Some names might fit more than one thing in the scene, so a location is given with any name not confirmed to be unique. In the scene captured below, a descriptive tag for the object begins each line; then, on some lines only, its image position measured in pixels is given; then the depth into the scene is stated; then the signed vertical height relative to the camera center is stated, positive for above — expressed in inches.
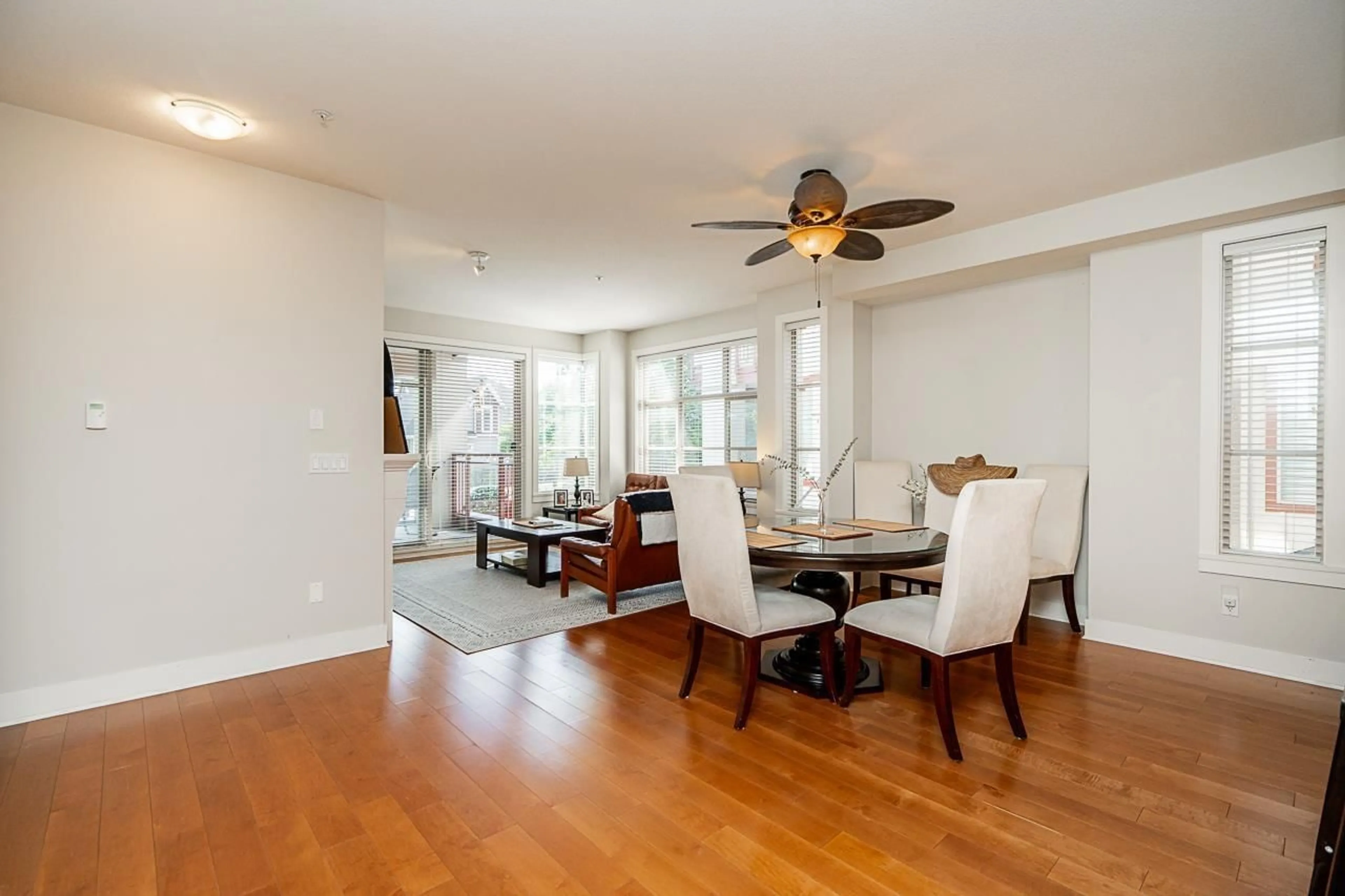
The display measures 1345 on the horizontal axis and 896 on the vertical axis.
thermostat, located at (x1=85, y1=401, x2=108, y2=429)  113.0 +4.4
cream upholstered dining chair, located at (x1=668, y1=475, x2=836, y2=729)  106.3 -27.2
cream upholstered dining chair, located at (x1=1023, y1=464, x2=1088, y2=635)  155.0 -22.8
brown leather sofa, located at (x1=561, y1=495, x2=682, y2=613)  179.3 -36.7
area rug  158.9 -48.4
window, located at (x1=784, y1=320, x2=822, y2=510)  218.2 +12.1
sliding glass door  268.5 +1.4
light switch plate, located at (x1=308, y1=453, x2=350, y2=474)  137.6 -5.5
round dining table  106.3 -21.7
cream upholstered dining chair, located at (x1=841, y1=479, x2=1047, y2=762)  94.3 -24.2
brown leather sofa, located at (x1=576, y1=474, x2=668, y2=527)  253.8 -21.0
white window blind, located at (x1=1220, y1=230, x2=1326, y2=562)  127.1 +8.2
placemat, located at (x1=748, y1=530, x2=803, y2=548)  114.9 -19.4
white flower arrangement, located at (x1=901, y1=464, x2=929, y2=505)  190.4 -15.7
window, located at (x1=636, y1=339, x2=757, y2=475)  264.7 +13.7
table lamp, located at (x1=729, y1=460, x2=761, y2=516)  225.9 -13.3
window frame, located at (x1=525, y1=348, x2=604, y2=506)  301.3 +12.1
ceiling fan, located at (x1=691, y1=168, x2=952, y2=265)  113.6 +40.6
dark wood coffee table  206.2 -34.4
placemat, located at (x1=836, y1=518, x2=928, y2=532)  140.1 -20.4
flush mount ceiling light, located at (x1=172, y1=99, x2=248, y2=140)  104.0 +53.9
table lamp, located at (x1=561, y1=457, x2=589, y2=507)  281.6 -13.2
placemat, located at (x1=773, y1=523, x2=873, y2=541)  123.8 -19.6
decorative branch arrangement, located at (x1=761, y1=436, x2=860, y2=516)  199.3 -9.8
